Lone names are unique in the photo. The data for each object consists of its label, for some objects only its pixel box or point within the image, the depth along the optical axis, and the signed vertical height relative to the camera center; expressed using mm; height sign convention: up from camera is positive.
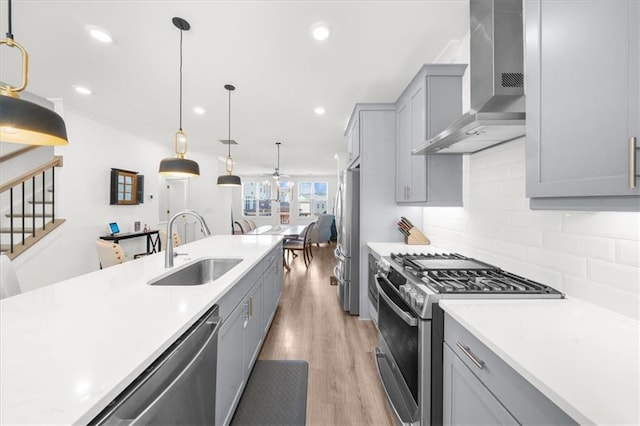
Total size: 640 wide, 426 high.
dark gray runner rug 1625 -1275
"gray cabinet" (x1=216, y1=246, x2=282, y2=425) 1345 -791
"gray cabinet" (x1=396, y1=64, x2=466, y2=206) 2123 +783
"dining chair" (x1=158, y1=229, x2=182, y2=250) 3594 -407
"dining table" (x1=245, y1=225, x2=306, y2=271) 5391 -403
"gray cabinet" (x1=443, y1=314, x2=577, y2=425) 712 -573
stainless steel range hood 1289 +748
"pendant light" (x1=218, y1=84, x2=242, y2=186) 3777 +505
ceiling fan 5555 +1267
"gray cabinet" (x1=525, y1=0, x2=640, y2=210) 710 +362
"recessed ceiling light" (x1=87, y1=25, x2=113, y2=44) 2023 +1434
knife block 2759 -245
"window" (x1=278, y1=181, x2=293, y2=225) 10742 +332
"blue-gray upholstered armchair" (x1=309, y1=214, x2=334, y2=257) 7945 -493
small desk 4164 -434
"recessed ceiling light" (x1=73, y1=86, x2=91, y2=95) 3086 +1488
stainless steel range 1232 -532
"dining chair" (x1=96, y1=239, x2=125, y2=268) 2668 -428
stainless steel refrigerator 3068 -300
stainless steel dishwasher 663 -528
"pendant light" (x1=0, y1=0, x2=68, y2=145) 911 +354
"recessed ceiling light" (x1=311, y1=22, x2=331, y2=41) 1929 +1411
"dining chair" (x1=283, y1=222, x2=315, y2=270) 5507 -651
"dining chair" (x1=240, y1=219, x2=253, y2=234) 7453 -362
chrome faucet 1750 -192
